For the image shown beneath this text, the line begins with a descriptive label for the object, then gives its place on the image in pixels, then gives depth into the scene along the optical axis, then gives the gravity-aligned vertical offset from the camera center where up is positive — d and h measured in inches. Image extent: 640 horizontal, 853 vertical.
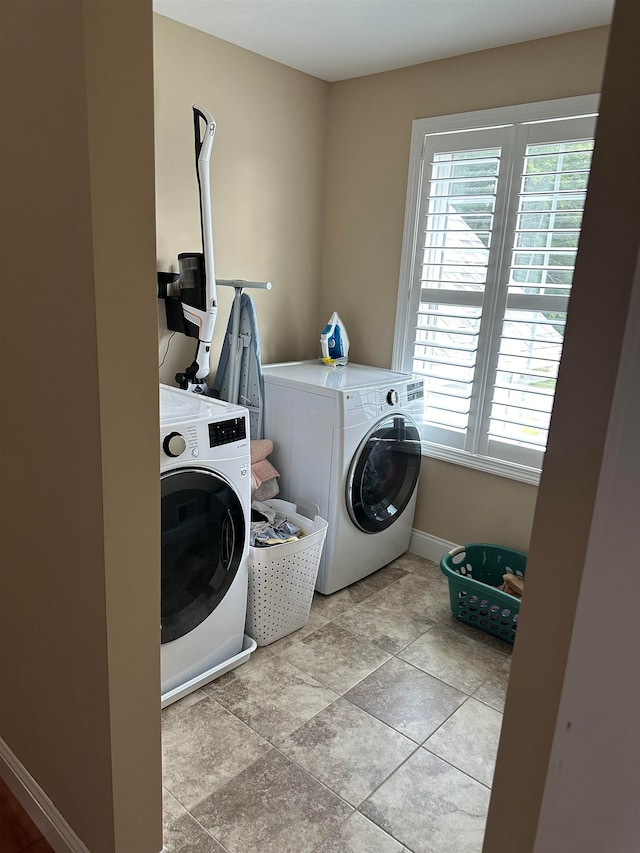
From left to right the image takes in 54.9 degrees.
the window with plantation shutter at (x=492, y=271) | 96.7 +1.3
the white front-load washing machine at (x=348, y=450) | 99.3 -29.6
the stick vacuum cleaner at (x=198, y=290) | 89.9 -4.6
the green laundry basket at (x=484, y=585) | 95.2 -49.1
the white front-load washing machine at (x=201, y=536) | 73.4 -33.7
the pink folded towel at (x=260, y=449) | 102.1 -29.7
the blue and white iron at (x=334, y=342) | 120.4 -13.8
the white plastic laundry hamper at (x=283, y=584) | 87.4 -45.1
